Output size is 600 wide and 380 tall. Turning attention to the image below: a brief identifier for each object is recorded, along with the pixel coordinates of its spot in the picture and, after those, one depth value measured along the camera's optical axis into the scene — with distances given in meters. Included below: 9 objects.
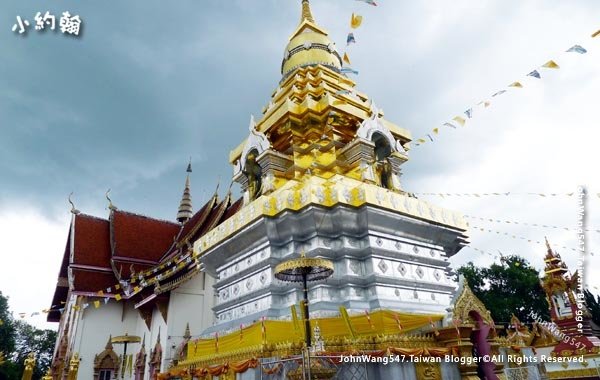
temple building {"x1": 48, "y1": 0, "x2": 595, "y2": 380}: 6.79
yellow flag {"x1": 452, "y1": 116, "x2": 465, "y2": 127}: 8.97
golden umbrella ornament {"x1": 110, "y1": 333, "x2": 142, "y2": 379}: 15.05
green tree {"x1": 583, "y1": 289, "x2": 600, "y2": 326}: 20.94
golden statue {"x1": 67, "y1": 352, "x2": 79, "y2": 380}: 7.64
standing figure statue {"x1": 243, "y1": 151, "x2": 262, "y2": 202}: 11.48
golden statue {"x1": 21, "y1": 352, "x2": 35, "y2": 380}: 7.49
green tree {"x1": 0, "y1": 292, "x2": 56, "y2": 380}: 30.55
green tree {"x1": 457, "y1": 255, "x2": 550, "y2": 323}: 29.03
